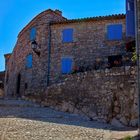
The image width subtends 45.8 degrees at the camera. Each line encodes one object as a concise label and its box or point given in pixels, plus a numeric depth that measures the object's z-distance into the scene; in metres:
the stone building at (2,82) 21.08
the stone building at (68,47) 13.05
